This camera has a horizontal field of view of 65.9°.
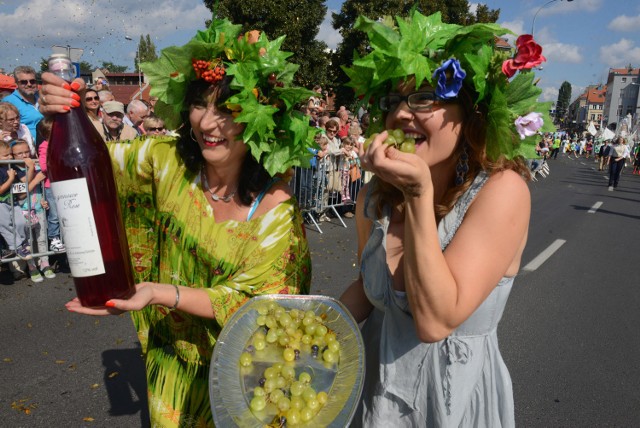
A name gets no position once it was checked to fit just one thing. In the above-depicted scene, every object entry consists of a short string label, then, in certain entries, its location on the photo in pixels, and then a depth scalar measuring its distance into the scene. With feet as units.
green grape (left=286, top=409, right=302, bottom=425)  4.19
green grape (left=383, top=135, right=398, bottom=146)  4.33
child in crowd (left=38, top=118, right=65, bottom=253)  19.11
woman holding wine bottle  5.87
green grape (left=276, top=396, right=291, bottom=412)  4.26
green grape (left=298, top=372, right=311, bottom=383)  4.46
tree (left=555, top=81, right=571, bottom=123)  472.03
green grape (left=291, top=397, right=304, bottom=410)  4.28
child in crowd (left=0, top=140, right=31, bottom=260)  17.80
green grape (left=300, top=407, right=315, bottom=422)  4.24
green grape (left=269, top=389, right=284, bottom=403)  4.32
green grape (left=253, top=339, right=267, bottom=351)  4.67
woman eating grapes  4.37
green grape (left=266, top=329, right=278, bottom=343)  4.68
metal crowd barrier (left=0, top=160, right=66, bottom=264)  17.79
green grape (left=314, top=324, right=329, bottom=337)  4.74
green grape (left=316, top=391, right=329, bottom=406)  4.35
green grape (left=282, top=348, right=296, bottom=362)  4.62
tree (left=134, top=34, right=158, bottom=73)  288.43
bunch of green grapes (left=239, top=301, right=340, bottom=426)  4.29
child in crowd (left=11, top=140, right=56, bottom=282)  18.40
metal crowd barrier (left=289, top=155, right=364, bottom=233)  28.63
